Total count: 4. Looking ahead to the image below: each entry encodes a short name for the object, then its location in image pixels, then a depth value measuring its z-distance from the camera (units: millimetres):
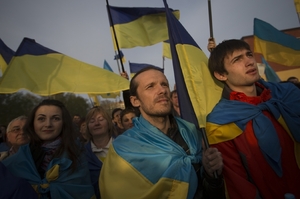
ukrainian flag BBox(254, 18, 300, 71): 4977
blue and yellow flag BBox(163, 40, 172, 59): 6838
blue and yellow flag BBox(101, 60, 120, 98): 8672
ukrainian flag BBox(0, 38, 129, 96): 3066
